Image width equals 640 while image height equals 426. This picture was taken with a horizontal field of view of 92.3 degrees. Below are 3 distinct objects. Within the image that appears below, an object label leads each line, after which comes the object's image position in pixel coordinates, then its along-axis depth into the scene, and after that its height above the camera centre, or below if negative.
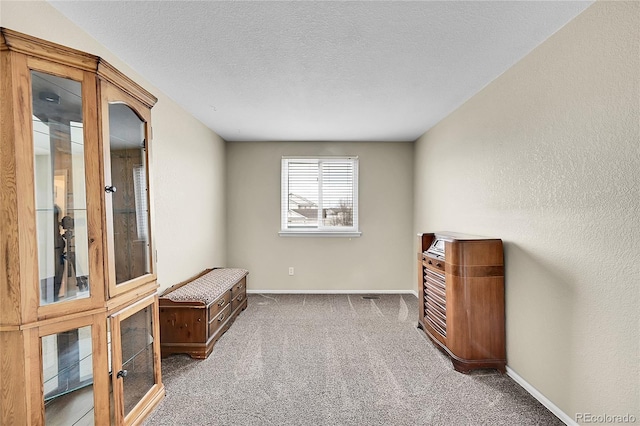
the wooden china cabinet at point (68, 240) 1.30 -0.13
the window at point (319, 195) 4.89 +0.21
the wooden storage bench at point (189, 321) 2.75 -1.00
